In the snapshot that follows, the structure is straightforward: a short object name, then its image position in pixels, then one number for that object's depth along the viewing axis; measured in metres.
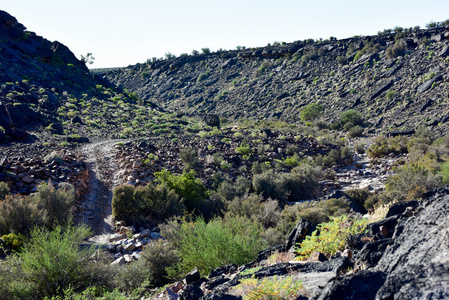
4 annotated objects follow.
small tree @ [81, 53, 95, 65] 66.06
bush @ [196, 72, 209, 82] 67.62
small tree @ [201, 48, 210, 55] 79.78
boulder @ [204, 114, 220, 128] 33.34
